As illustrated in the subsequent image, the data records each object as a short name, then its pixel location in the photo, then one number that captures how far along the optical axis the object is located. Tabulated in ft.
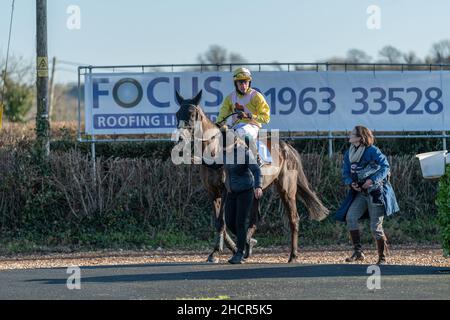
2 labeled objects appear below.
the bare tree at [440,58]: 116.66
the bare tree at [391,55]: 154.91
